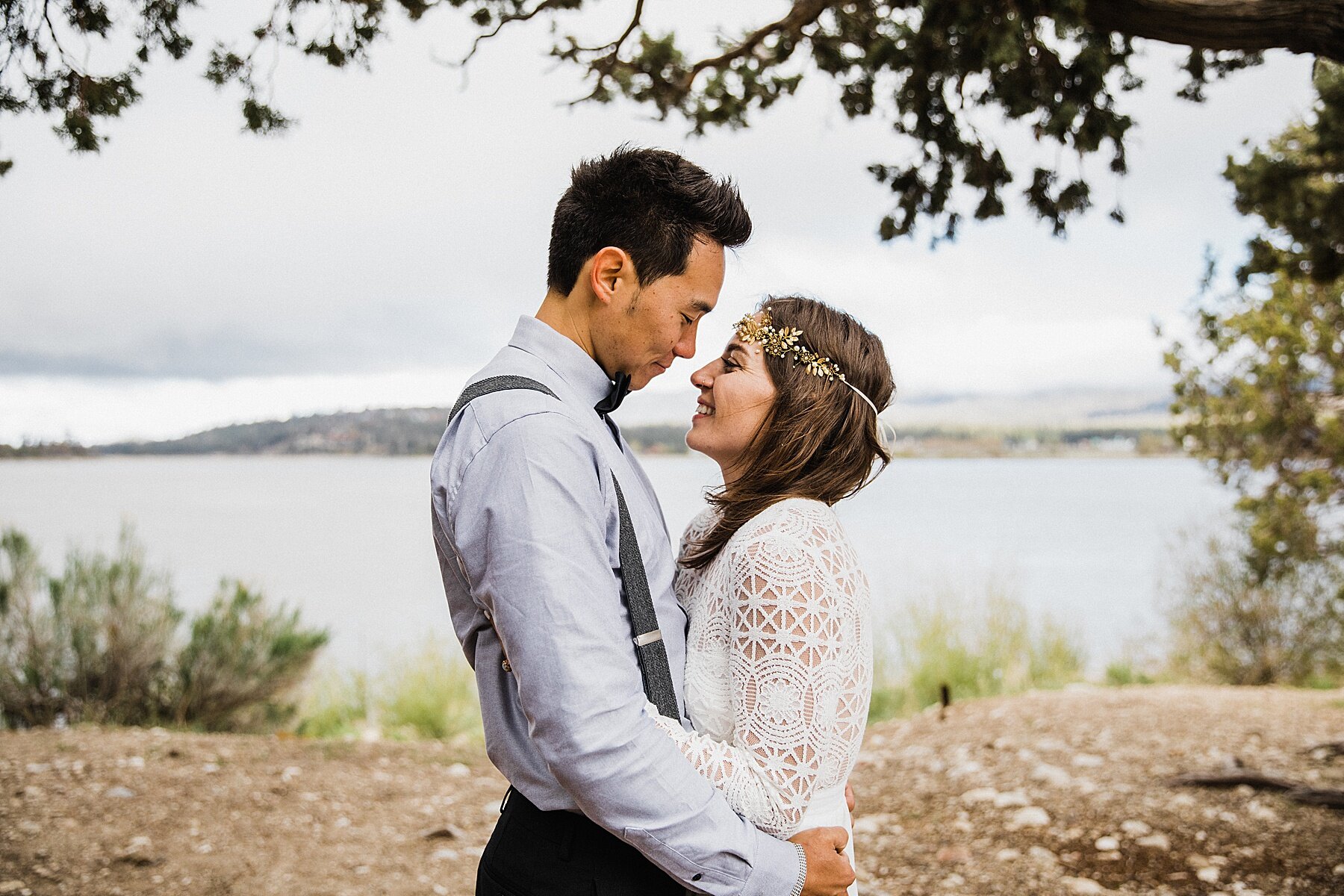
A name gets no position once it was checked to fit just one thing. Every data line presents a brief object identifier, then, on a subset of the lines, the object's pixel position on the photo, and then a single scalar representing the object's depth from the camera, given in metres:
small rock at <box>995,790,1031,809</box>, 4.45
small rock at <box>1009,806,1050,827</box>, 4.23
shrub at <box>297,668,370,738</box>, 6.51
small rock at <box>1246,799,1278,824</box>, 4.07
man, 1.29
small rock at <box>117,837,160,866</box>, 3.84
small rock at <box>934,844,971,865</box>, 3.98
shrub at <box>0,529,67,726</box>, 5.75
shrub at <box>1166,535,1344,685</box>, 8.37
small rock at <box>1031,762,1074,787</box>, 4.68
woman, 1.51
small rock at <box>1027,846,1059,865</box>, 3.86
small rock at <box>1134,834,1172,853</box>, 3.88
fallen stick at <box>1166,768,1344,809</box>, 4.11
